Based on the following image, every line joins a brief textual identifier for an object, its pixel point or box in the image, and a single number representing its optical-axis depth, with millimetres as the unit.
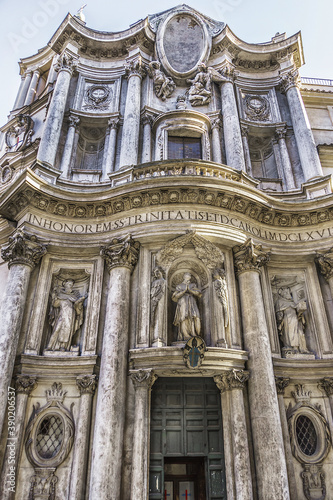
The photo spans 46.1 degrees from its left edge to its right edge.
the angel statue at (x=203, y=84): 16359
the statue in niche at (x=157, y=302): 10375
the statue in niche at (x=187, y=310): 10453
